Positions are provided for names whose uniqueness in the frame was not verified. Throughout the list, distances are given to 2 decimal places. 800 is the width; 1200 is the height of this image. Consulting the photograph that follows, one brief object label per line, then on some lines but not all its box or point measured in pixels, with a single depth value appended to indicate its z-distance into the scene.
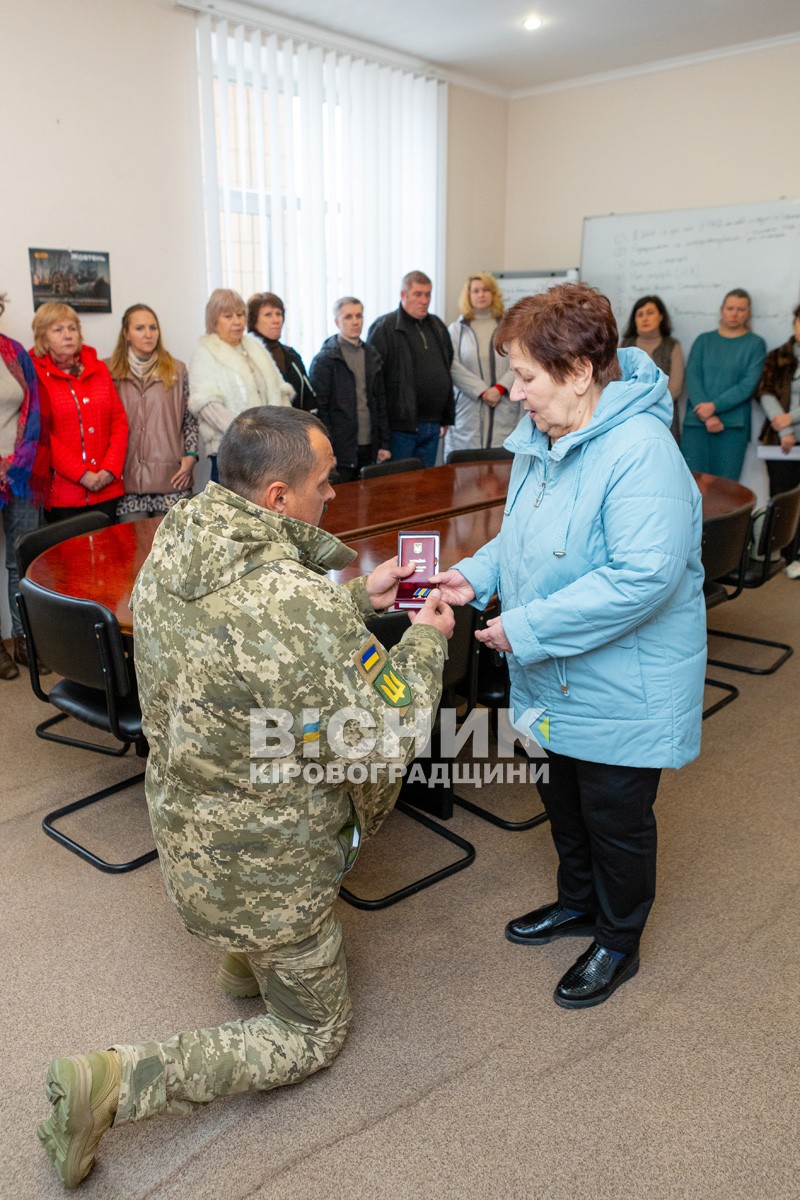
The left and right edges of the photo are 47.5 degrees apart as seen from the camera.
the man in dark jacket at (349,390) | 5.29
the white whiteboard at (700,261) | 6.02
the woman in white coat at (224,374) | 4.53
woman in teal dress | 6.00
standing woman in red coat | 4.23
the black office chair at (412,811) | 2.37
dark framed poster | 4.47
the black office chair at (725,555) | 3.47
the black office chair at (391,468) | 4.50
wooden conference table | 2.73
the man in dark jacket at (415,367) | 5.63
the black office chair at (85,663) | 2.42
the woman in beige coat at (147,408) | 4.58
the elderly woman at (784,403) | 5.89
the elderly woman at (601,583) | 1.72
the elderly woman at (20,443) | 4.07
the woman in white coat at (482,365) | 6.02
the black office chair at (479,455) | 5.09
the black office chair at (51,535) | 3.11
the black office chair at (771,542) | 3.98
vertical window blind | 5.19
